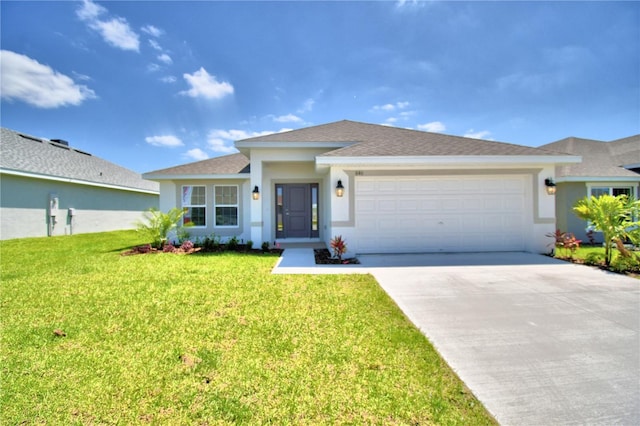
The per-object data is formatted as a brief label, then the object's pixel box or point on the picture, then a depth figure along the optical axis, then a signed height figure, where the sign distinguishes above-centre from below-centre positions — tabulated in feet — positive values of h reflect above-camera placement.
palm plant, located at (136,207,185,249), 33.01 -1.27
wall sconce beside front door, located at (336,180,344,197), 26.99 +2.33
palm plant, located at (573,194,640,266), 23.00 -0.54
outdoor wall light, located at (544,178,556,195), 27.99 +2.69
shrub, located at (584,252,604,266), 23.62 -4.35
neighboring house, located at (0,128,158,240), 41.01 +4.70
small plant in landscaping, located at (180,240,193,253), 32.99 -3.78
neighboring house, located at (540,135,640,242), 35.73 +3.58
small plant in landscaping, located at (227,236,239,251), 33.63 -3.71
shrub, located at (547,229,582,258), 25.96 -2.94
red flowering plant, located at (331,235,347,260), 25.64 -3.16
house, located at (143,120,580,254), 27.37 +2.28
